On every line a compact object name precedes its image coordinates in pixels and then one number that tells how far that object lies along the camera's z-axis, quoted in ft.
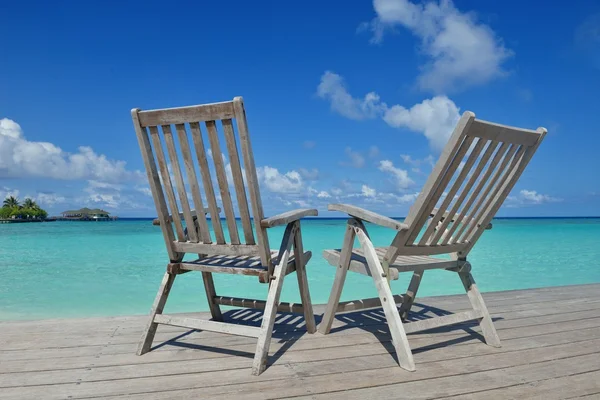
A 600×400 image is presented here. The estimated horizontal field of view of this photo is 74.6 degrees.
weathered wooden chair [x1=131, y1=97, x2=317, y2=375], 6.39
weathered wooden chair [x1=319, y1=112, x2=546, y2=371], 6.58
